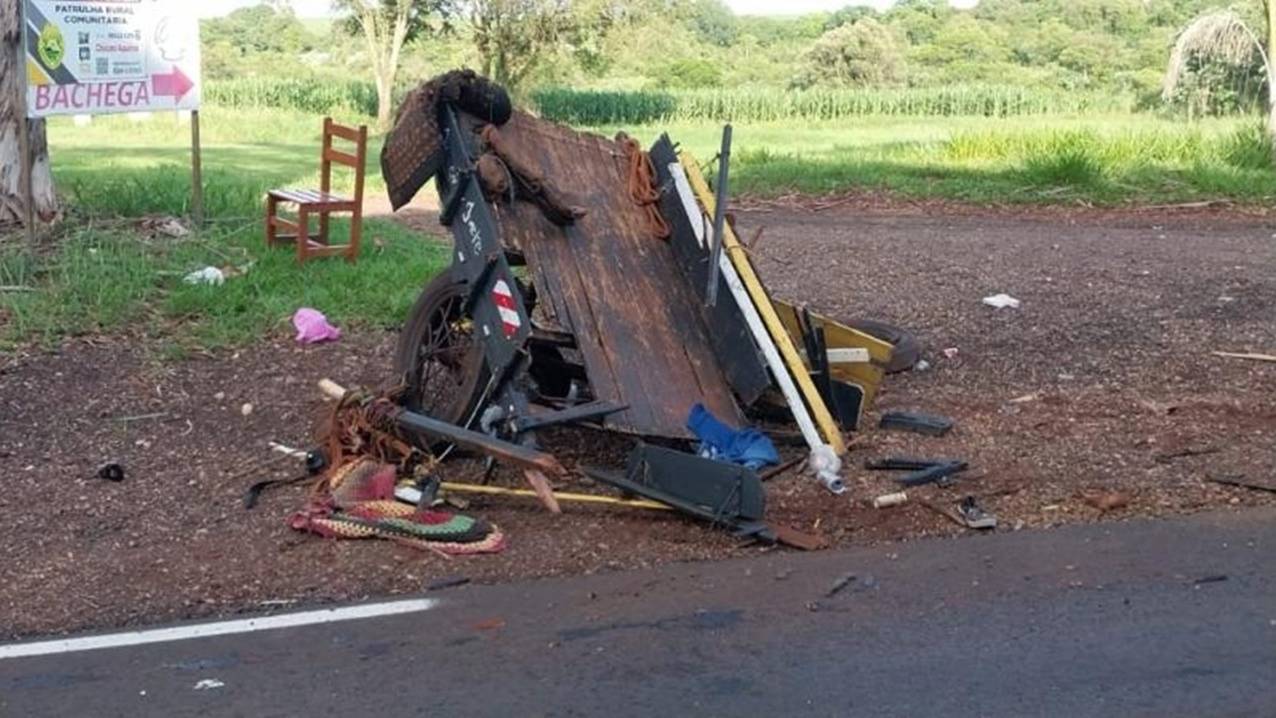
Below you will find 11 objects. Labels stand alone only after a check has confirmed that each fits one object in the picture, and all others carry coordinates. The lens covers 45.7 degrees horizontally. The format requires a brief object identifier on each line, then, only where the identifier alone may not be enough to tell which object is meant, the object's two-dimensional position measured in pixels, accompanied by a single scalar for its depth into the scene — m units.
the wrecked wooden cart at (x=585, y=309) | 6.98
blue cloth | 6.97
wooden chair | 11.70
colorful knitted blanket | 6.16
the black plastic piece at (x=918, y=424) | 7.66
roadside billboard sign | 10.98
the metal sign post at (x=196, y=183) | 12.31
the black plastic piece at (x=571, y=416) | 6.65
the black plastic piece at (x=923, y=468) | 6.87
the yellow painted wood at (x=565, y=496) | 6.49
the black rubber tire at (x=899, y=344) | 8.95
